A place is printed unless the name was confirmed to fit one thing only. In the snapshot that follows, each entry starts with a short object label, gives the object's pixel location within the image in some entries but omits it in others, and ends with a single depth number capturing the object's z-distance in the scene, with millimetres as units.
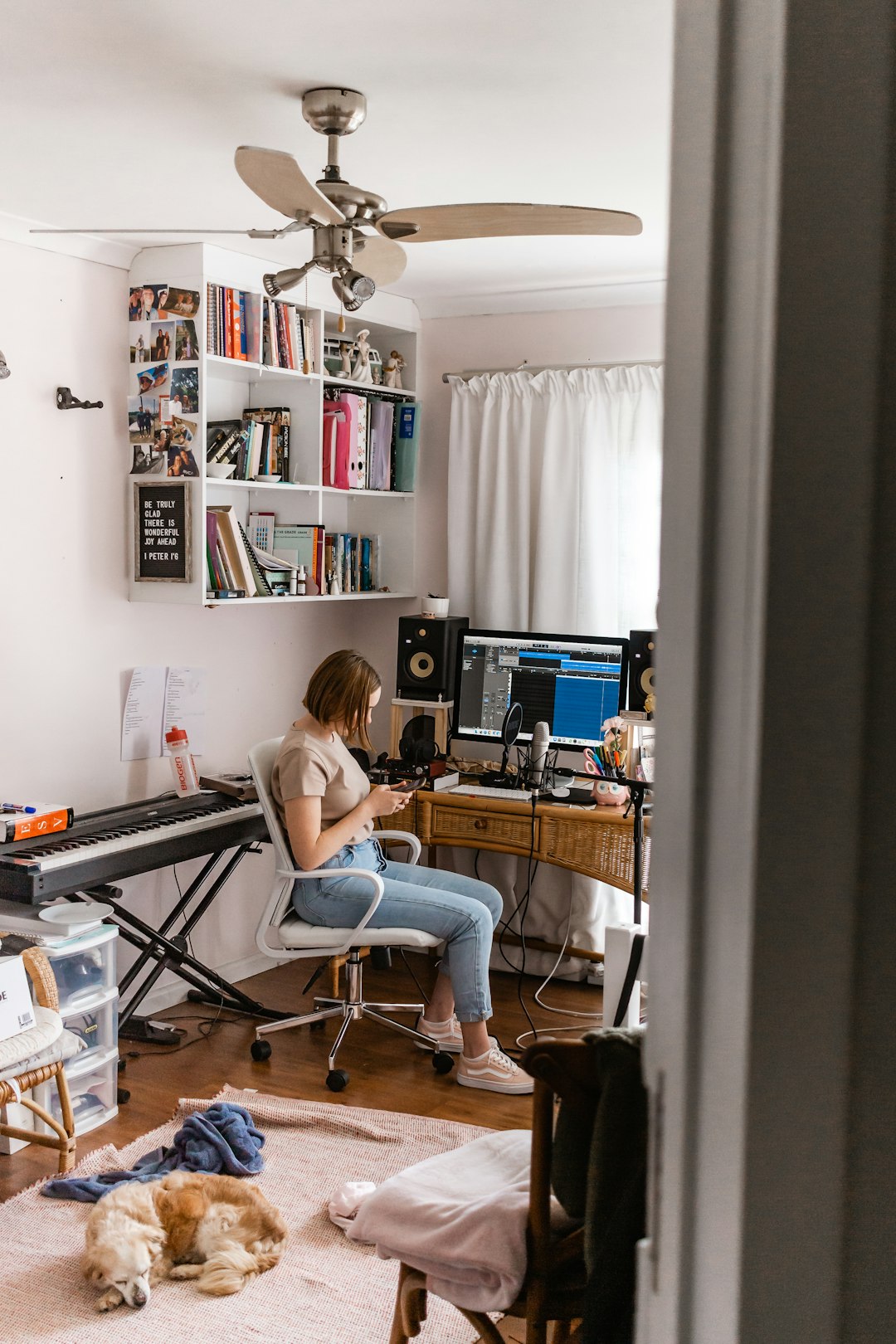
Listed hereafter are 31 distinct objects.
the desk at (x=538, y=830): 3578
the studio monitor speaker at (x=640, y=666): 3771
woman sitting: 3139
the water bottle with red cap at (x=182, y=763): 3635
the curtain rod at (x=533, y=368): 4043
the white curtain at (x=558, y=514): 4066
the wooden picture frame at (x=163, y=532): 3494
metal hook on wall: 3318
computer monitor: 3961
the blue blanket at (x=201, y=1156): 2584
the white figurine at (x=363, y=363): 4156
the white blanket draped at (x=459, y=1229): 1591
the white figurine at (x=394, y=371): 4383
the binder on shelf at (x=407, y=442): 4449
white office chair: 3156
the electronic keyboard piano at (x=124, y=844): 2816
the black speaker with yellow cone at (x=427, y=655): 4188
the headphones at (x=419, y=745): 3965
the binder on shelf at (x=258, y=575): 3715
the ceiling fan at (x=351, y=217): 2156
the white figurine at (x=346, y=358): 4121
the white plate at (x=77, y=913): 2914
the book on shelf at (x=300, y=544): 4023
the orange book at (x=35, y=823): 2963
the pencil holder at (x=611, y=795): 3691
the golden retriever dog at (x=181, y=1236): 2232
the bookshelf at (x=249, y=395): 3465
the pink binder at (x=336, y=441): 4066
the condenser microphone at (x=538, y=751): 3896
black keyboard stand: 3330
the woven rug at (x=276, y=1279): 2164
